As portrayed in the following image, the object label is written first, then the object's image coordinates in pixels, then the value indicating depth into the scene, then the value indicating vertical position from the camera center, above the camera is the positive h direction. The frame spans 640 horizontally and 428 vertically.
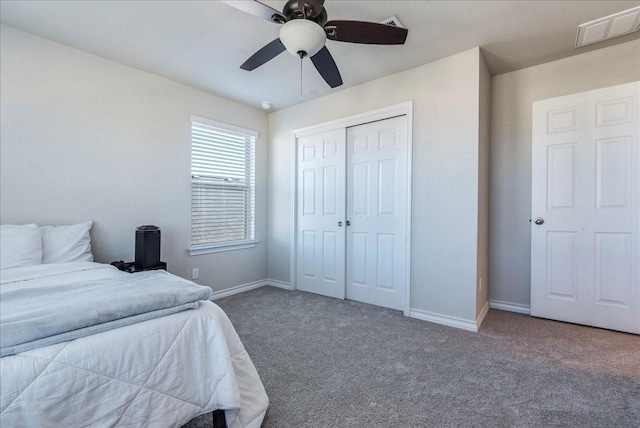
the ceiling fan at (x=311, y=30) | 1.59 +1.12
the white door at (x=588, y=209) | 2.50 +0.06
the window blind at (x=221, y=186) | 3.45 +0.34
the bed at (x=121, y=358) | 0.87 -0.52
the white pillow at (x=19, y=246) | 1.94 -0.24
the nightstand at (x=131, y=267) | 2.52 -0.49
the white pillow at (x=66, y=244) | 2.21 -0.26
